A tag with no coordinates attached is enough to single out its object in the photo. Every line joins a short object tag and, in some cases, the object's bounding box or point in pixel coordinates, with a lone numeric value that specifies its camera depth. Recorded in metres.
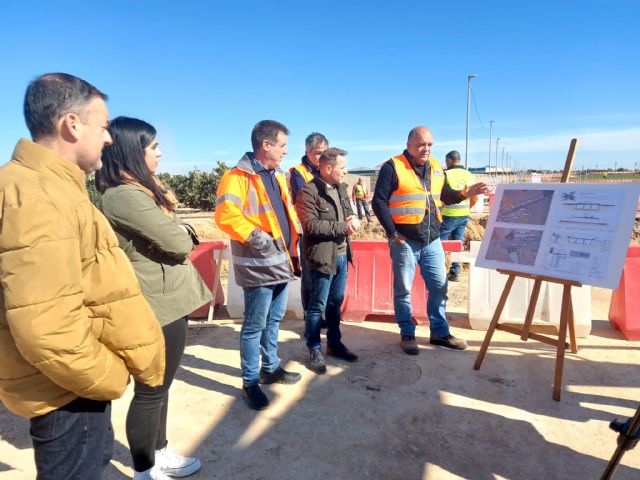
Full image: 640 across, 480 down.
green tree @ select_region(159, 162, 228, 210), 23.25
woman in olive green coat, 1.88
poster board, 3.01
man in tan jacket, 1.15
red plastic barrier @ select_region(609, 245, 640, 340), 4.27
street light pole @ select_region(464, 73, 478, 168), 25.08
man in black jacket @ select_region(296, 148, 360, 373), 3.39
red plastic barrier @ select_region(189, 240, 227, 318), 5.20
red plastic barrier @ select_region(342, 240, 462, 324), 4.98
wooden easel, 3.17
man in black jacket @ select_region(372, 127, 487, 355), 3.85
